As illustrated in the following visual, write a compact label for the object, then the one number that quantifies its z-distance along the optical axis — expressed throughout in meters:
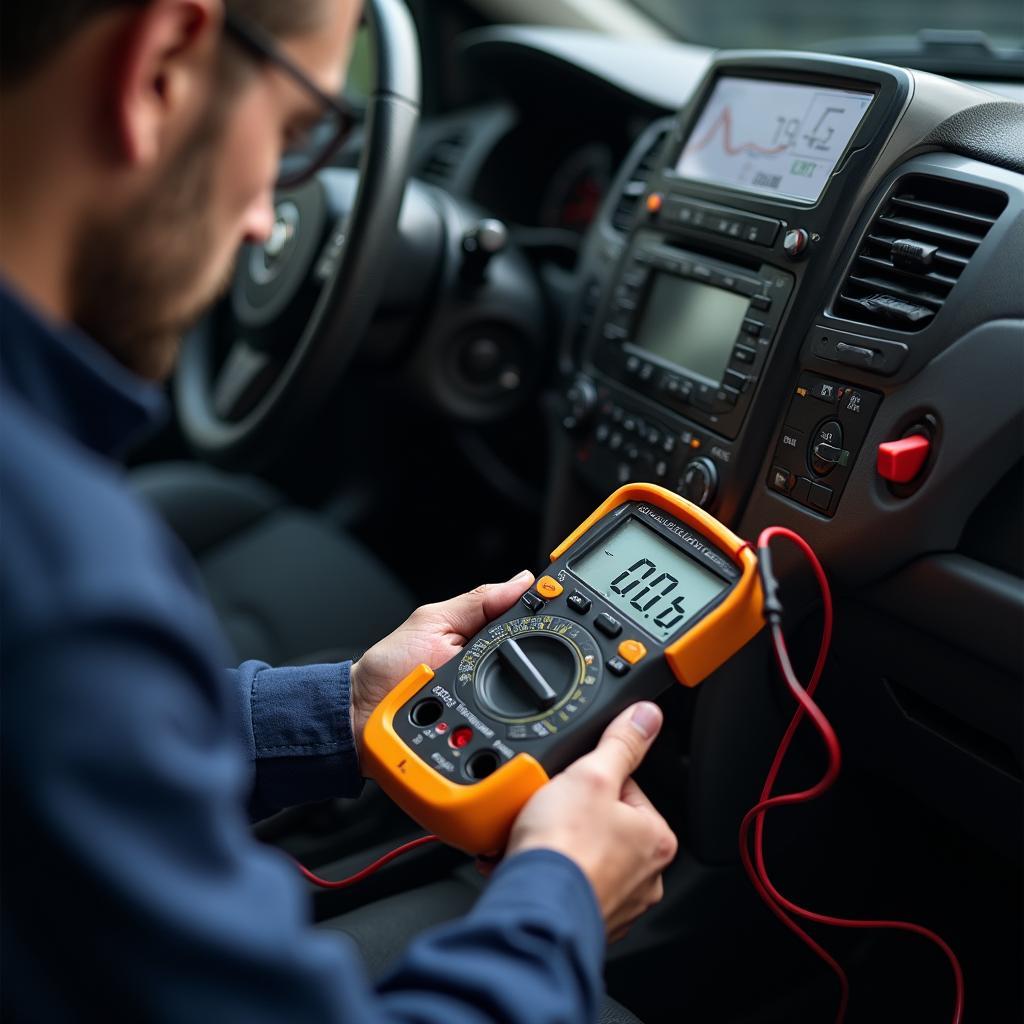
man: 0.48
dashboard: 0.95
